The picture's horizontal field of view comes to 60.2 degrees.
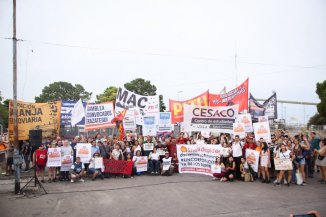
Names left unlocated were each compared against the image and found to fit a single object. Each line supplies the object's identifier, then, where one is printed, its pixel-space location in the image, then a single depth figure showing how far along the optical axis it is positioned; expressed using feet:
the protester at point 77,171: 39.61
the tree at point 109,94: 188.23
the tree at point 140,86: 195.00
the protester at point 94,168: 41.44
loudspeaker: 35.17
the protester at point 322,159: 36.26
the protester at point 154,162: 45.21
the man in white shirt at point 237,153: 40.06
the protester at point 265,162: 36.99
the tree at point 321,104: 151.20
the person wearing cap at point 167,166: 43.96
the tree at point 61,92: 258.59
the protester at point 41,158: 39.96
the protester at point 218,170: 39.11
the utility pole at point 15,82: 34.24
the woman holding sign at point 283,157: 35.52
